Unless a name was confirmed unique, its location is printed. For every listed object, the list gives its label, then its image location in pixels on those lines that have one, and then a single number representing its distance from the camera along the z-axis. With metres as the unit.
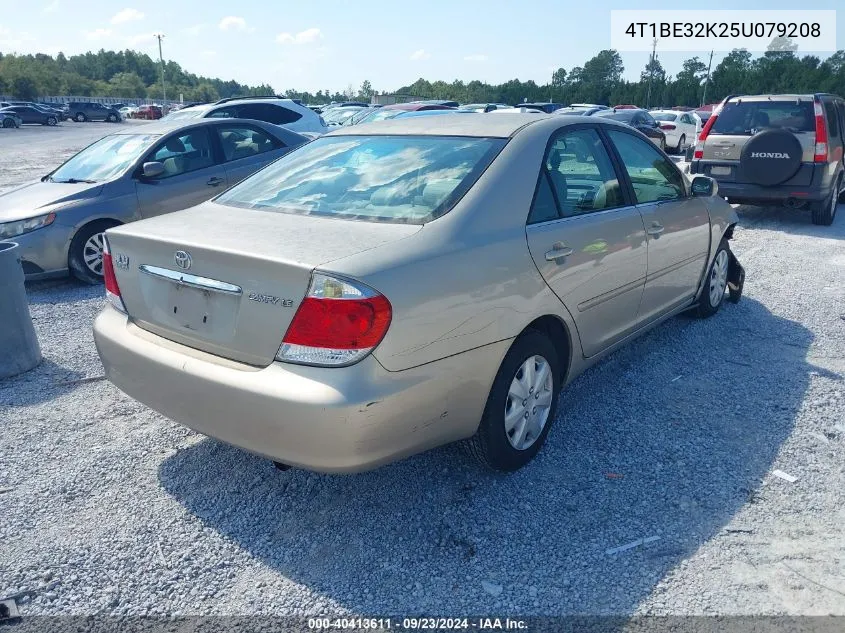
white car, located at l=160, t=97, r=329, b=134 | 11.64
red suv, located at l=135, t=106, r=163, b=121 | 57.72
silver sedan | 6.50
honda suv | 8.89
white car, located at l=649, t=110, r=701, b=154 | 21.83
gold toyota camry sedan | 2.45
